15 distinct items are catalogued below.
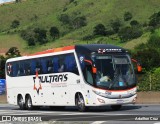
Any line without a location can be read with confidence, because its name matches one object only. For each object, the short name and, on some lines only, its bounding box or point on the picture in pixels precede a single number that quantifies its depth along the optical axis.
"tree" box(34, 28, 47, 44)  163.75
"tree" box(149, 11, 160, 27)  148.34
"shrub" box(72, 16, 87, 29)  169.12
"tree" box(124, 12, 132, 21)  169.75
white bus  24.88
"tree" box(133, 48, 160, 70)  87.82
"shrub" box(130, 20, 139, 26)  162.38
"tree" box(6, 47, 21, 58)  138.38
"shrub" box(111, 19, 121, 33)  160.71
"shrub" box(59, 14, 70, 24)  178.62
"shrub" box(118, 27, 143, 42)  142.00
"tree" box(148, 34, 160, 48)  114.81
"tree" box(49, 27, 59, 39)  164.62
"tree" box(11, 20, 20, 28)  189.50
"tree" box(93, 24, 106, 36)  153.40
